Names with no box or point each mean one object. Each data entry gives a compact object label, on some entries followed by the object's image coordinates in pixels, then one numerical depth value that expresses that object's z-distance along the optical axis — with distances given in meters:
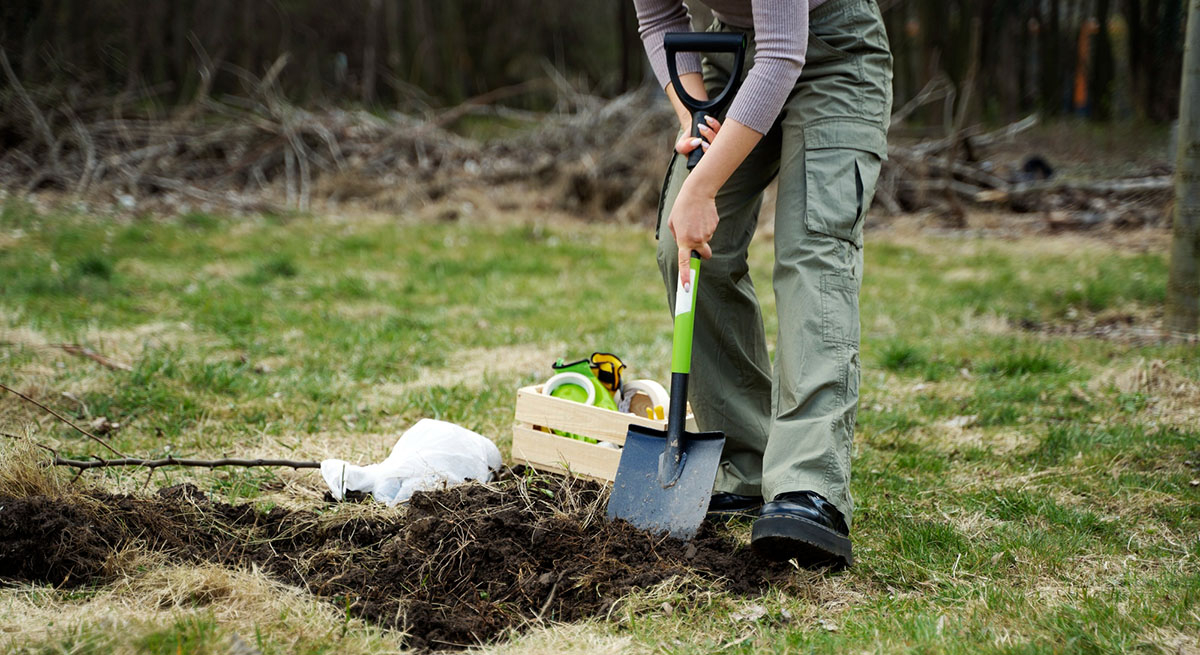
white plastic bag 2.95
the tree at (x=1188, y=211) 4.64
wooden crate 3.02
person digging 2.47
